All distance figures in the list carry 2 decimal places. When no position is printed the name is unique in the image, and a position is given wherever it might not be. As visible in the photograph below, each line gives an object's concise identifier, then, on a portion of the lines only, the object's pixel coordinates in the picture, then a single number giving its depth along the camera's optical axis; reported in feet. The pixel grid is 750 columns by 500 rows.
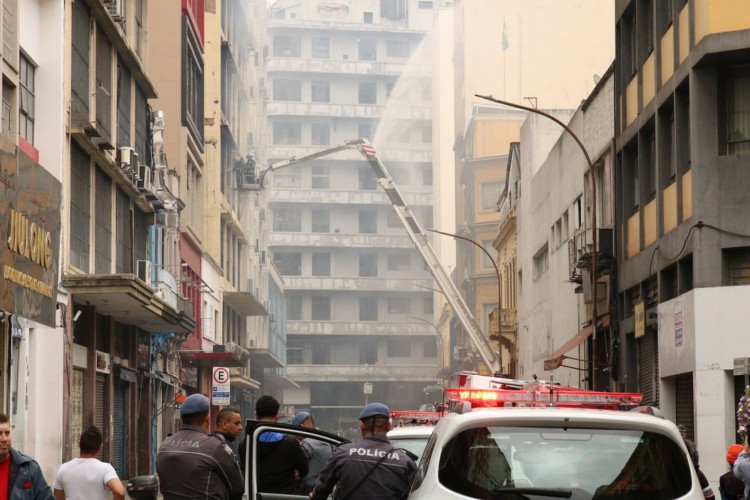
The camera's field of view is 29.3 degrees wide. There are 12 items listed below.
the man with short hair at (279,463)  37.70
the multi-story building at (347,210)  346.54
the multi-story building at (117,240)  90.74
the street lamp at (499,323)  169.89
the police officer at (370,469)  31.30
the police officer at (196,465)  32.73
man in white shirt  33.22
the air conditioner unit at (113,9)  98.74
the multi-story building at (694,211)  77.87
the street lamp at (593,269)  94.01
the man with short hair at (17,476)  27.02
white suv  25.21
